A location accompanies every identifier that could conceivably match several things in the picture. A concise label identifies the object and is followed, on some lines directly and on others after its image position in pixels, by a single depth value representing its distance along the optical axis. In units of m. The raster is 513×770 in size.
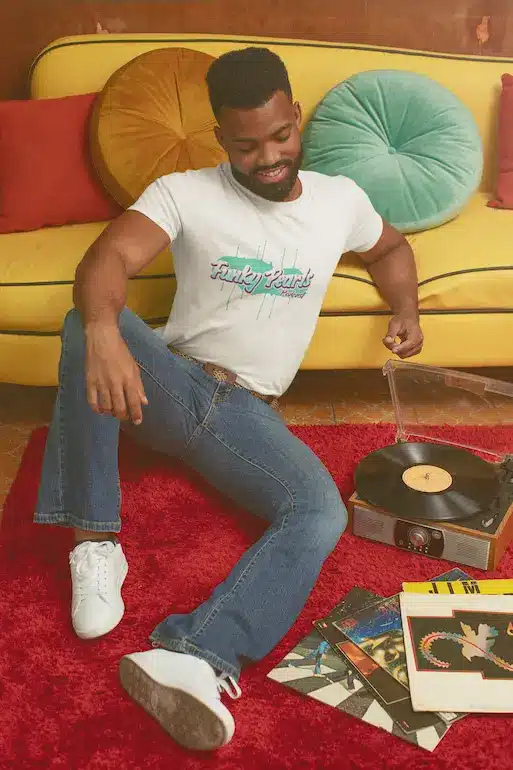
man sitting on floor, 1.40
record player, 1.61
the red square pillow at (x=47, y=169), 2.26
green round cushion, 2.18
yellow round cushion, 2.21
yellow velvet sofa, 1.98
